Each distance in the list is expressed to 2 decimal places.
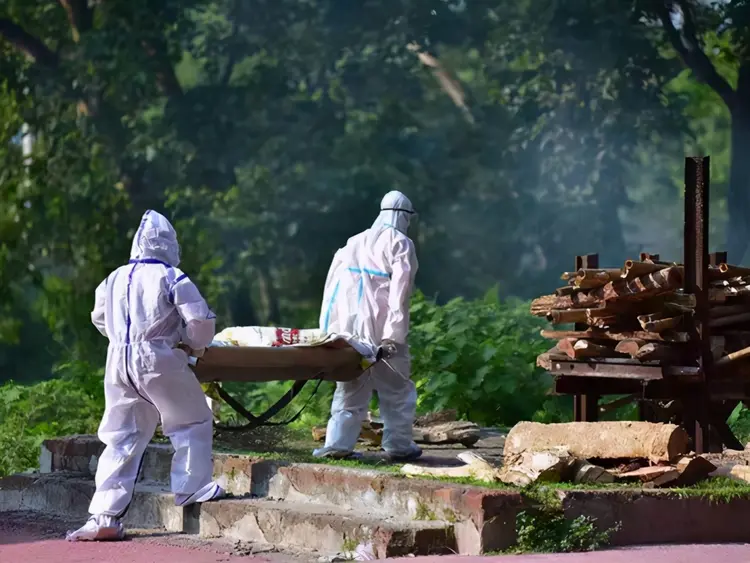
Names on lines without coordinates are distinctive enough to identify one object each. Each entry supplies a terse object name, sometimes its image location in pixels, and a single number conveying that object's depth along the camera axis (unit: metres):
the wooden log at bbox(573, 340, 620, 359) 20.53
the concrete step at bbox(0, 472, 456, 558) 14.23
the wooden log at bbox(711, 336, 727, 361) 20.22
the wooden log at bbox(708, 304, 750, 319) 20.52
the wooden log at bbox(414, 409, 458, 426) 23.71
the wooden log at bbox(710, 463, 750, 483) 16.42
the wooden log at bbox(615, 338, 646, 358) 19.48
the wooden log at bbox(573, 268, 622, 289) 20.25
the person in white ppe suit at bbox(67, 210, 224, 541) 16.07
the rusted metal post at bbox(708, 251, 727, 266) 23.34
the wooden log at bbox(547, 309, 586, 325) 20.95
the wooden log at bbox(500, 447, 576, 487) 15.50
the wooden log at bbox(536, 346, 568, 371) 21.14
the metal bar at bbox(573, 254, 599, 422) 21.53
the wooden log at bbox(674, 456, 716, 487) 15.84
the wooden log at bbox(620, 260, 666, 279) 19.86
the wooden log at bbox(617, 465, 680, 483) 15.74
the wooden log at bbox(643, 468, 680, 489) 15.67
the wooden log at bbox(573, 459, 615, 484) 15.89
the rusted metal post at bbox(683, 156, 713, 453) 19.35
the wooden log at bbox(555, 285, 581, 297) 21.22
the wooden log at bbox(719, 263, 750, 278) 20.80
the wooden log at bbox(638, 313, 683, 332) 19.24
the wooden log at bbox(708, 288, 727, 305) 20.41
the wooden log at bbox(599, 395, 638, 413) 23.30
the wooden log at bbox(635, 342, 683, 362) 19.24
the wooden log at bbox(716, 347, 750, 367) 19.53
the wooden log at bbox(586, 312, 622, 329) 20.30
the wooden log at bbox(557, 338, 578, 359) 20.87
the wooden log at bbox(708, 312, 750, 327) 20.25
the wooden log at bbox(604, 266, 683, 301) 19.63
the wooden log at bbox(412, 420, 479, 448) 21.70
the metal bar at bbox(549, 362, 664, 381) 19.48
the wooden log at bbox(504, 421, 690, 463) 16.29
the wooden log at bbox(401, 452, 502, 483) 15.93
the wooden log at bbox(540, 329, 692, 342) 19.38
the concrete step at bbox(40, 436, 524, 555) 14.10
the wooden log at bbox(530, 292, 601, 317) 20.72
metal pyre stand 19.37
